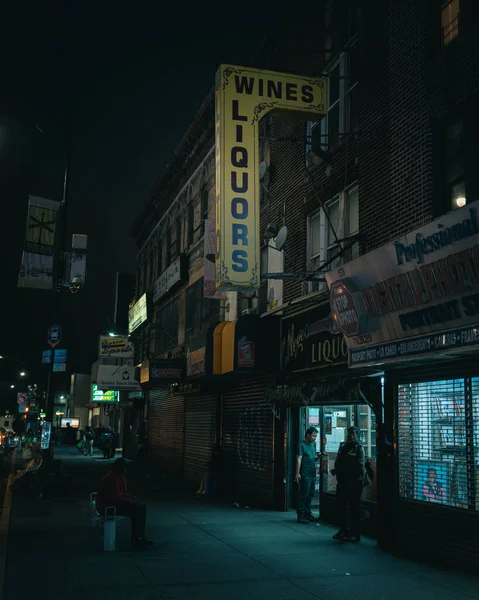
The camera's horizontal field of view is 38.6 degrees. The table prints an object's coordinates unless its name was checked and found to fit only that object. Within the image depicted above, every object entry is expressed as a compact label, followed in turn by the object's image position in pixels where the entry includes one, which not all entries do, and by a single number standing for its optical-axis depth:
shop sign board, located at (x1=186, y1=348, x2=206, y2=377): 18.79
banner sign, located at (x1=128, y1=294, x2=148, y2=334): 32.54
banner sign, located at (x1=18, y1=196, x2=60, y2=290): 19.30
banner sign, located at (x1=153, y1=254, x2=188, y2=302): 26.12
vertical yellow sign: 12.75
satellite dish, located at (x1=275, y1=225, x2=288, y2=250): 15.56
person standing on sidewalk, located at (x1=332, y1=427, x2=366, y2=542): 11.81
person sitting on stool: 10.96
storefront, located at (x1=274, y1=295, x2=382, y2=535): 12.56
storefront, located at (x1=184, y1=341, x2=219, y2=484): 20.12
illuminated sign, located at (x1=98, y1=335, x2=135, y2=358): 36.03
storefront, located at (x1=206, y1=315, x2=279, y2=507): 16.20
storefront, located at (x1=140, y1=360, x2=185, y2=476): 23.36
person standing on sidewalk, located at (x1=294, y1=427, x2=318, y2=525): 14.04
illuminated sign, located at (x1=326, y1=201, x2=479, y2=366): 8.80
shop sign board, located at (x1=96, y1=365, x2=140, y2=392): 31.12
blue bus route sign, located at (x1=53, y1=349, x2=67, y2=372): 20.80
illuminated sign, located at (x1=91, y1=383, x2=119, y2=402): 44.11
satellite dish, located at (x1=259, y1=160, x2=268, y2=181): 18.44
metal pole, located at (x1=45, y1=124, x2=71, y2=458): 19.42
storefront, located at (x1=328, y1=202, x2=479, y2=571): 9.02
